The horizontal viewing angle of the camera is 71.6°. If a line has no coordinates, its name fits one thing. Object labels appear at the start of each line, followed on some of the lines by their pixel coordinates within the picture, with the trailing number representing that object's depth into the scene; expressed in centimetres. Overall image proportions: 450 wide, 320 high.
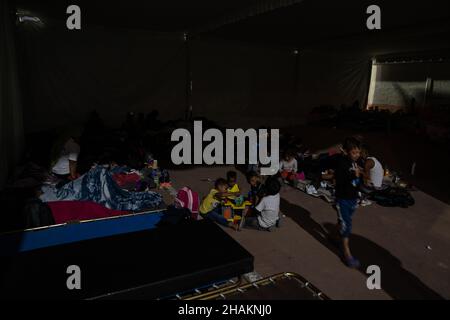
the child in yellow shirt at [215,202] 501
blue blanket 525
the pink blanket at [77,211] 465
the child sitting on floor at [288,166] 709
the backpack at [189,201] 505
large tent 714
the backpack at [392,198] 594
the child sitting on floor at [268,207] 454
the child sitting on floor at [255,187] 532
